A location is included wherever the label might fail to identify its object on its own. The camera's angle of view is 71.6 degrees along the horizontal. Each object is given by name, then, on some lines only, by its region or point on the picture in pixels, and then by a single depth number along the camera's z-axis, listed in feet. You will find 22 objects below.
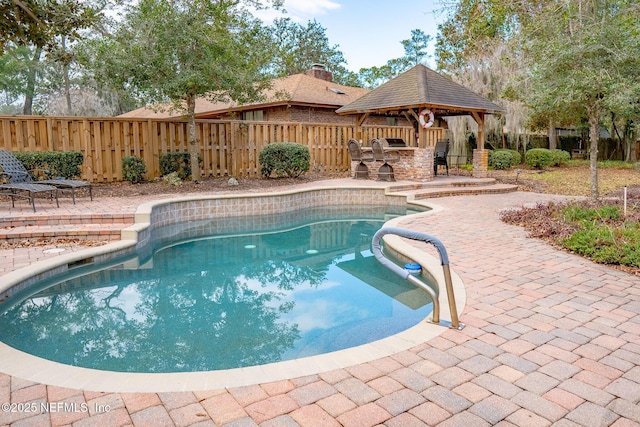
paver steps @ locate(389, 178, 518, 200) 35.39
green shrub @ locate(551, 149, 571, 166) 58.05
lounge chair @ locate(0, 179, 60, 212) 22.53
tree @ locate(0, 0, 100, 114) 24.50
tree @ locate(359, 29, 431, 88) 122.83
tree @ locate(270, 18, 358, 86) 112.68
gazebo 40.06
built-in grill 46.37
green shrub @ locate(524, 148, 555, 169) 57.24
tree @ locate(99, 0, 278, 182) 30.32
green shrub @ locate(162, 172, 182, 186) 34.50
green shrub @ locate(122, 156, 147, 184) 34.73
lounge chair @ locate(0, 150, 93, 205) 25.32
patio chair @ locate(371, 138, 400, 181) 40.98
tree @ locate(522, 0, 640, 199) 23.65
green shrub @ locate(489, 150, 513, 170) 55.11
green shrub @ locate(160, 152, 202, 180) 36.65
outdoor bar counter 40.14
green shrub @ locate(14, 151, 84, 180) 30.35
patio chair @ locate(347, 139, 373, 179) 42.83
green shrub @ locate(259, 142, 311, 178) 39.63
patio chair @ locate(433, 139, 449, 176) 45.82
